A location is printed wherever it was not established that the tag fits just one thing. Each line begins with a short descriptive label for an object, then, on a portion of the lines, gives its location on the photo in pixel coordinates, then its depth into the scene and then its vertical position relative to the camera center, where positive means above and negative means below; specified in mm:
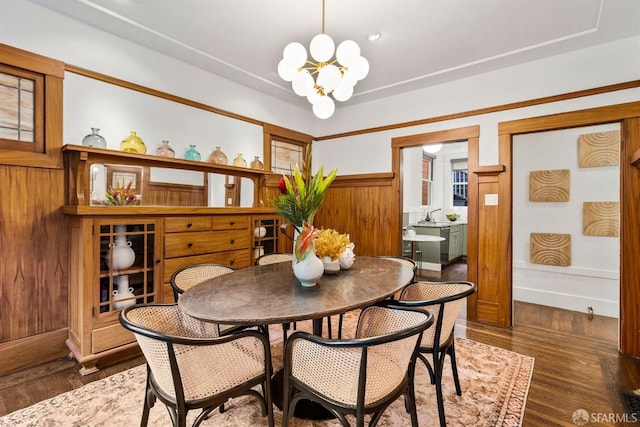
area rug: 1760 -1232
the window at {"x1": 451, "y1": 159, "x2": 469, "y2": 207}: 7621 +799
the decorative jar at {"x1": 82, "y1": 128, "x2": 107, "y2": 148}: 2527 +610
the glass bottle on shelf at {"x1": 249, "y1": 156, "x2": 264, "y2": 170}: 3861 +641
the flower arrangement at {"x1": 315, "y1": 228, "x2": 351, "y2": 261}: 2025 -215
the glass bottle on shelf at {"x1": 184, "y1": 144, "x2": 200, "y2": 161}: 3207 +634
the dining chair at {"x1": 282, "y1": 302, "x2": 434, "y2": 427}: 1163 -672
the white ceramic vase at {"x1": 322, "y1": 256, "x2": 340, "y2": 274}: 2078 -363
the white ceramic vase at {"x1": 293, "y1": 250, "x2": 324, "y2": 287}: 1693 -321
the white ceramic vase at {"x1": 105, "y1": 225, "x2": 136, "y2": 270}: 2399 -344
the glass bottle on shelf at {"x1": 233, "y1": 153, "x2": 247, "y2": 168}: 3643 +630
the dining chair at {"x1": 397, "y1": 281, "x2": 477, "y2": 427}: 1624 -665
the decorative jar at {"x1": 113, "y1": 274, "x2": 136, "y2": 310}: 2426 -678
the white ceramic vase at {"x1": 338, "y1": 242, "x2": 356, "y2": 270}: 2176 -332
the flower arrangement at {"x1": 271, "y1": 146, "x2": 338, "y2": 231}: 1820 +103
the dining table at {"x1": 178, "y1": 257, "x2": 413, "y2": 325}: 1309 -438
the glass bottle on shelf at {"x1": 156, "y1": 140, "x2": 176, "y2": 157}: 2975 +624
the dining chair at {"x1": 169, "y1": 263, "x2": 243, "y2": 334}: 2086 -468
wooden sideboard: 2256 -335
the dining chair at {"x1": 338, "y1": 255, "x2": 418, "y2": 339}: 2411 -438
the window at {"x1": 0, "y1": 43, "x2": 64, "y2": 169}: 2252 +810
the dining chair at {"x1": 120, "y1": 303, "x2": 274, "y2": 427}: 1207 -697
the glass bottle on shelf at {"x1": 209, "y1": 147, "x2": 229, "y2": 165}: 3463 +646
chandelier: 1936 +978
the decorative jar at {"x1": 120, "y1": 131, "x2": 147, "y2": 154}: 2693 +615
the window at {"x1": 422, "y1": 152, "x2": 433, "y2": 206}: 7148 +893
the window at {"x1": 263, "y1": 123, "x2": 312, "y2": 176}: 4152 +979
